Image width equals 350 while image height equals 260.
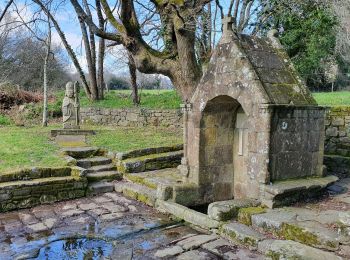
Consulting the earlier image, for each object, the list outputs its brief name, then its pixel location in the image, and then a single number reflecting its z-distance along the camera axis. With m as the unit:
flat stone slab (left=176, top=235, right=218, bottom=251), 4.88
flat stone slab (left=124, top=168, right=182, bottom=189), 7.84
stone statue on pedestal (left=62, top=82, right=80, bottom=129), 13.23
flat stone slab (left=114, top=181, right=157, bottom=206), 7.12
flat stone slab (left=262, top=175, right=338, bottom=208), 5.45
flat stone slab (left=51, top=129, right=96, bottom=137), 12.67
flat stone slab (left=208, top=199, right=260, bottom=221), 5.41
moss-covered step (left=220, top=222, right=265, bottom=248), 4.78
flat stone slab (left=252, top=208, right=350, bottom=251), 4.26
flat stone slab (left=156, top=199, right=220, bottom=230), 5.54
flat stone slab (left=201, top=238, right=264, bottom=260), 4.54
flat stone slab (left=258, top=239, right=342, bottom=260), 3.88
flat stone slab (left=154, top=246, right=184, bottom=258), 4.67
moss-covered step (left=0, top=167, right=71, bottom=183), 7.27
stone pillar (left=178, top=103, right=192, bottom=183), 6.92
